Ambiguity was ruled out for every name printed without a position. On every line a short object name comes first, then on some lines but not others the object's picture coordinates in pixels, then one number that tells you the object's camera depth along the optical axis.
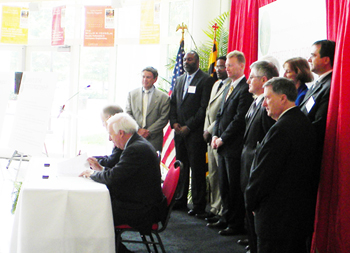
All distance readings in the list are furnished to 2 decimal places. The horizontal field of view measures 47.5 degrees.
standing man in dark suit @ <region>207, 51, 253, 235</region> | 3.66
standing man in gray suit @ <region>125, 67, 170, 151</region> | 4.62
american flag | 5.47
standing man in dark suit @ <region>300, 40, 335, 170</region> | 2.69
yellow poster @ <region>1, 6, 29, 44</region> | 7.88
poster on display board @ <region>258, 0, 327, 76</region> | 3.38
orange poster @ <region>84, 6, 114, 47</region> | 7.18
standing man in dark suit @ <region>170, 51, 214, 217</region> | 4.38
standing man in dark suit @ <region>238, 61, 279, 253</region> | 2.88
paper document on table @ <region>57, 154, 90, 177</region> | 2.79
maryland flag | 5.06
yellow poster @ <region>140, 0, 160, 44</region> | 6.80
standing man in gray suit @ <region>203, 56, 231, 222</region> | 4.13
